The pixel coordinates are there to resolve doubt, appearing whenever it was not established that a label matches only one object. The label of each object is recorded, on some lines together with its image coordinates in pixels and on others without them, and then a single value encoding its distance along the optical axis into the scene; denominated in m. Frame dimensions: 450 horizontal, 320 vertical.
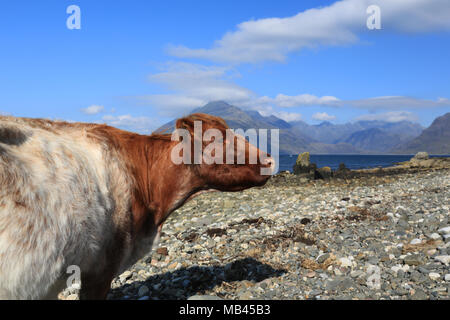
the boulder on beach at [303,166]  32.41
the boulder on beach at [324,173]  30.95
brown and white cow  3.51
